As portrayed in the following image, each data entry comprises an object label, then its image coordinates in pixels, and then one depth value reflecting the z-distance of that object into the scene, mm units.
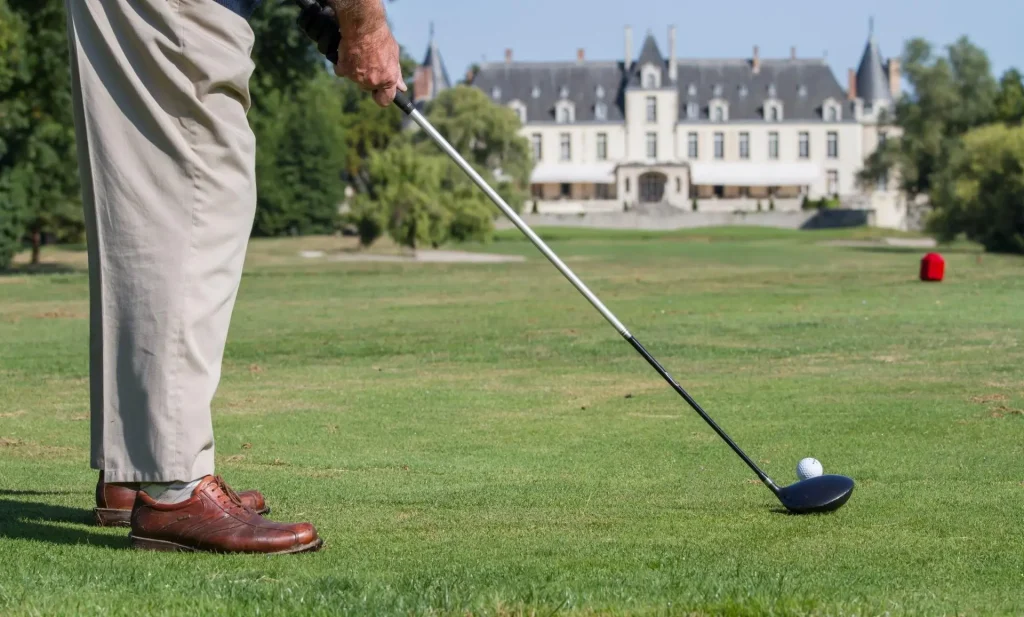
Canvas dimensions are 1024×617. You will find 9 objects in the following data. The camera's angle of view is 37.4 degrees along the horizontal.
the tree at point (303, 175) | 87438
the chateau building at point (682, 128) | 141750
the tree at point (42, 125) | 36031
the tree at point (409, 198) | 51781
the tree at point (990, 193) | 55188
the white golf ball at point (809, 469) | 6309
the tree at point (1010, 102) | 87188
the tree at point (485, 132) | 98688
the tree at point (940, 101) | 83312
